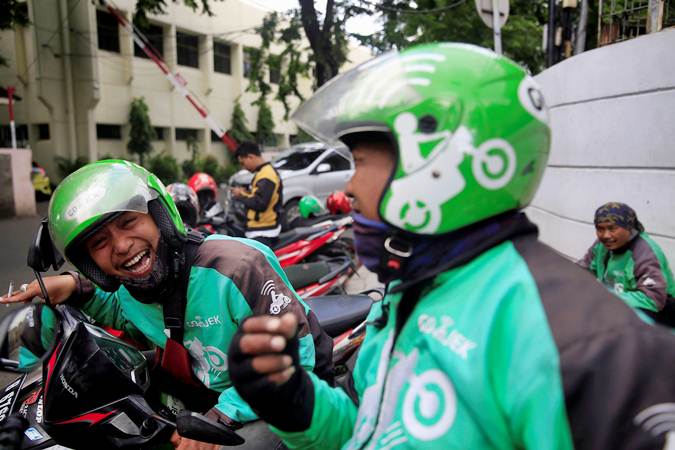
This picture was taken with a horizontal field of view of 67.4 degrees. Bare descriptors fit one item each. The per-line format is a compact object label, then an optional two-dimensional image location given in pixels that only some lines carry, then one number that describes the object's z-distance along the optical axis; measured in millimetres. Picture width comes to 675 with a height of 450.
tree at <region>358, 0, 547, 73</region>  12633
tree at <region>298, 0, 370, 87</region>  11547
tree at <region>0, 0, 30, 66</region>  11016
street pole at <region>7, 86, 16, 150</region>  11989
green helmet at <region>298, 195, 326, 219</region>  6535
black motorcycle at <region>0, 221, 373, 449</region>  1559
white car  10359
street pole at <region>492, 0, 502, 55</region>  4781
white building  16078
